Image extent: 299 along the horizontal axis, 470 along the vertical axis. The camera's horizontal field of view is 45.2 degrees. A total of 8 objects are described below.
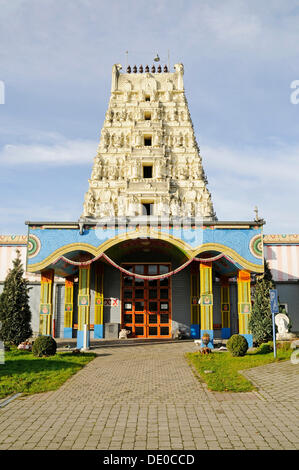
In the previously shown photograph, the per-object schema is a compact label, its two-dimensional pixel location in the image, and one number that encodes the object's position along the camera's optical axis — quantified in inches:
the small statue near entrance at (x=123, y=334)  909.8
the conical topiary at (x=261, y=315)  706.8
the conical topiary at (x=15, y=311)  724.7
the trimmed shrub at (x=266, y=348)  630.8
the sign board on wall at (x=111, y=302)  960.3
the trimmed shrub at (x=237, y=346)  593.0
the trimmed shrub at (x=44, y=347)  606.5
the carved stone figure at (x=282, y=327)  633.0
